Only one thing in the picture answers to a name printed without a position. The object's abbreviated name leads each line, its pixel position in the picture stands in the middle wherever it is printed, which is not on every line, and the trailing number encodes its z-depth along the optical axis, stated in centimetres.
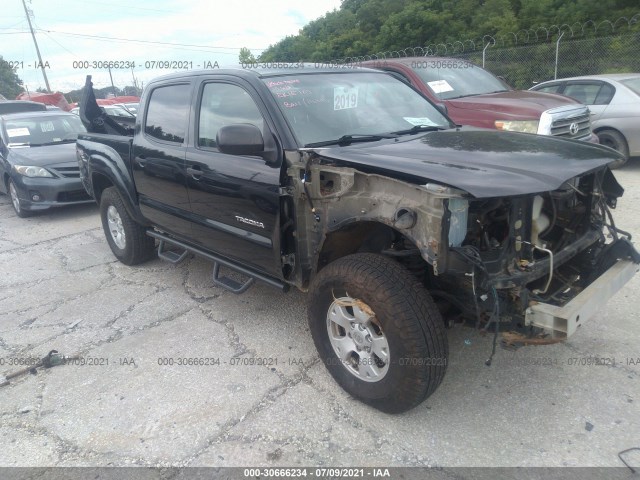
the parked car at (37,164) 794
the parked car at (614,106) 808
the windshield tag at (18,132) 863
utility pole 3988
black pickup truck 251
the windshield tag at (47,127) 898
